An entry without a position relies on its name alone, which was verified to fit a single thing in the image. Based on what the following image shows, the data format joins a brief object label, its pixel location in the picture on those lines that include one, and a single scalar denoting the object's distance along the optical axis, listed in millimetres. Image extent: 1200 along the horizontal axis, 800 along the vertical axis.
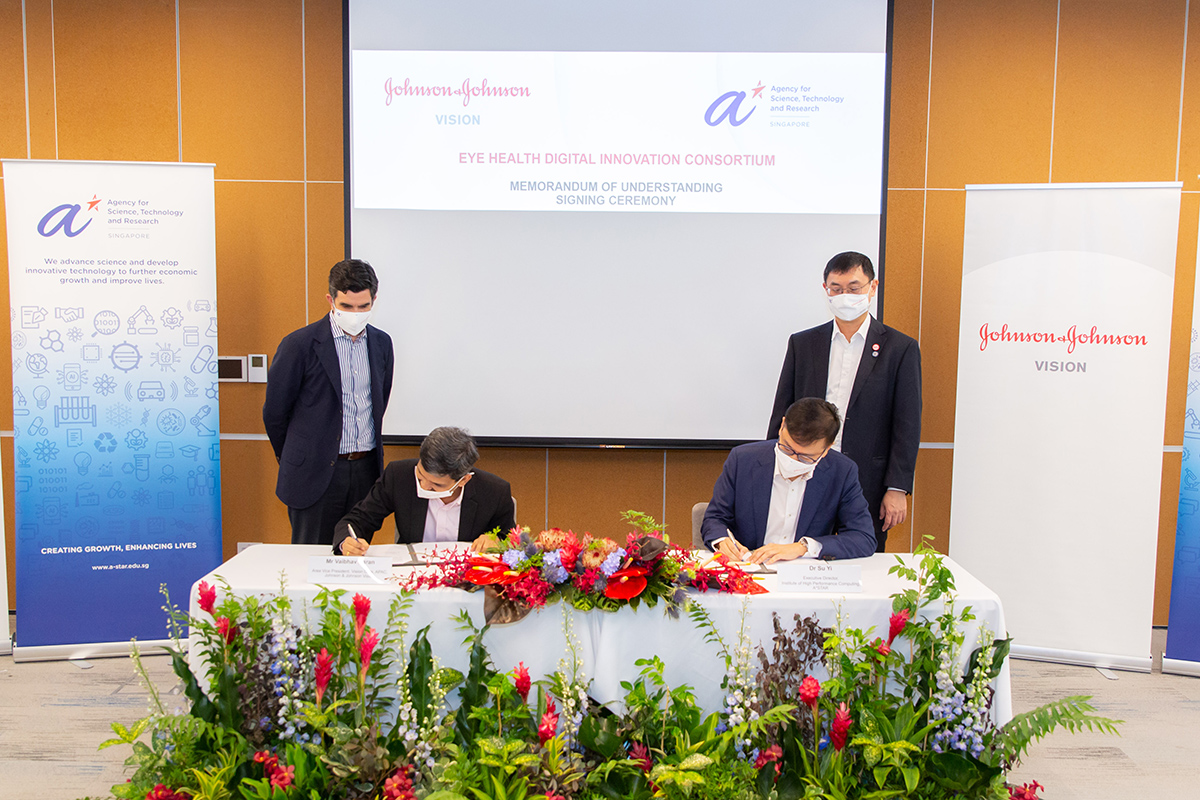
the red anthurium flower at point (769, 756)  1963
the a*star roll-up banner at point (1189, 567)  3562
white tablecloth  2086
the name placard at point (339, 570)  2164
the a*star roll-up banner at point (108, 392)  3461
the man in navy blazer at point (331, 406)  3176
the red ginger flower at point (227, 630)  1987
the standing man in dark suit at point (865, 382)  3266
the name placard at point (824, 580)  2141
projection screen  3738
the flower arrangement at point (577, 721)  1931
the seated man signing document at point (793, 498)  2533
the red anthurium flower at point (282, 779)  1897
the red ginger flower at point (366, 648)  1827
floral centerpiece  2031
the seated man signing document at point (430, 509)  2713
